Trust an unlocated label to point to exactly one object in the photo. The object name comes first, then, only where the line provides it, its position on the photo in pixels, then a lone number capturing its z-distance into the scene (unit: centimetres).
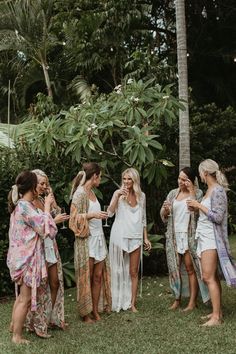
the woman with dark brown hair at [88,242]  548
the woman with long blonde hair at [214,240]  504
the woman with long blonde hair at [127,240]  595
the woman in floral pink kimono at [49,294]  498
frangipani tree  646
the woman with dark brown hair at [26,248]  465
